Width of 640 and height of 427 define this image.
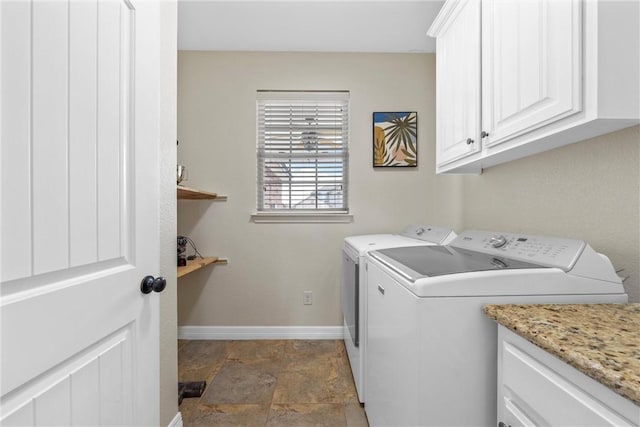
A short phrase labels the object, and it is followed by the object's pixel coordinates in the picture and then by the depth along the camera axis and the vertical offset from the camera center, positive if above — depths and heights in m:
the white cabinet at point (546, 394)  0.53 -0.37
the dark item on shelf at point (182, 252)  2.11 -0.30
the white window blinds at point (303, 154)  2.65 +0.51
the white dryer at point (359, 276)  1.71 -0.41
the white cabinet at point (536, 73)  0.78 +0.45
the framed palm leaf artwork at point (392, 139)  2.62 +0.64
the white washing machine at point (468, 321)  0.90 -0.33
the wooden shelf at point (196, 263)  1.93 -0.39
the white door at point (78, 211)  0.56 +0.00
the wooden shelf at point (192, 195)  1.86 +0.12
